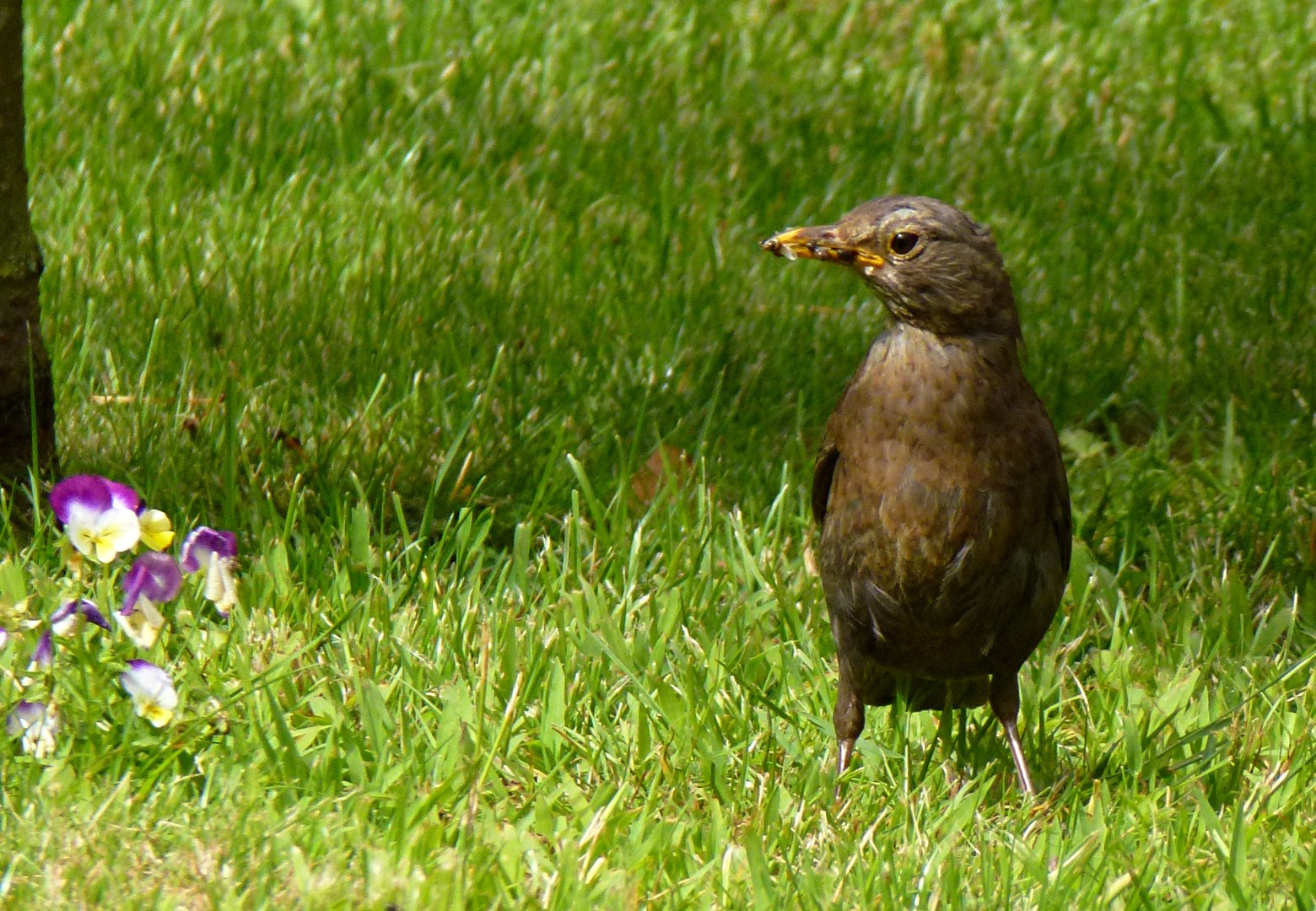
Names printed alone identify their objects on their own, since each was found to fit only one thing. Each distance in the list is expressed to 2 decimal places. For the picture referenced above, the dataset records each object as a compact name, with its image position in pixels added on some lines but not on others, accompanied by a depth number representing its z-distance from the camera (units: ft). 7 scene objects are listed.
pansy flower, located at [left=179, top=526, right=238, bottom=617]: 23.49
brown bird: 21.93
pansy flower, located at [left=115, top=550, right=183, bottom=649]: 22.15
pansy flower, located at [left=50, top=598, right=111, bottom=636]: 21.68
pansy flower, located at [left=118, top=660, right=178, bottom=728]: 20.99
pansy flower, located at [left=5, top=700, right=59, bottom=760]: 20.67
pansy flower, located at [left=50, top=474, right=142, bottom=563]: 22.20
